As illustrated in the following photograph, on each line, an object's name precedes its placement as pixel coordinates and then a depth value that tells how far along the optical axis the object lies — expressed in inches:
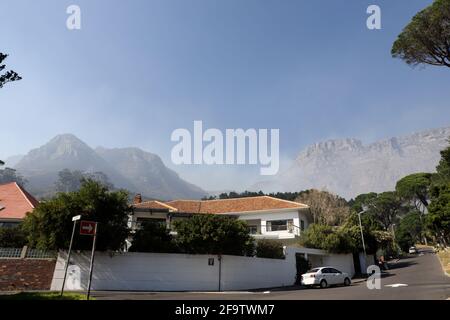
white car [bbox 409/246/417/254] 3012.8
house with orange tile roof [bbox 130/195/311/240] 1309.1
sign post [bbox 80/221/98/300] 515.0
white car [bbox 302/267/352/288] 876.0
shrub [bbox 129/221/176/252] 847.1
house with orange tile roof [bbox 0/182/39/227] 1077.1
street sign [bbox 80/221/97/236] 516.7
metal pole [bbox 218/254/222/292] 852.1
